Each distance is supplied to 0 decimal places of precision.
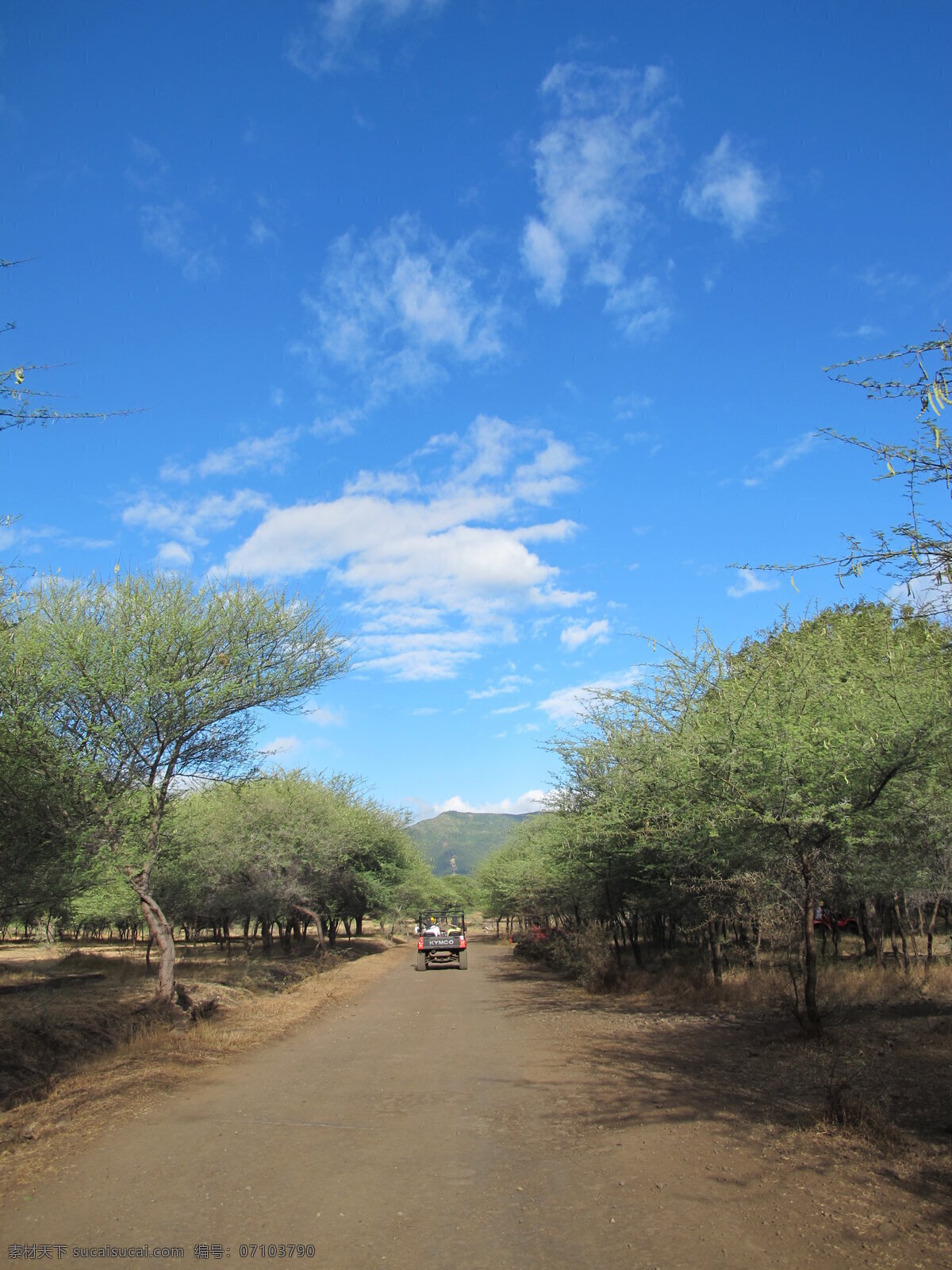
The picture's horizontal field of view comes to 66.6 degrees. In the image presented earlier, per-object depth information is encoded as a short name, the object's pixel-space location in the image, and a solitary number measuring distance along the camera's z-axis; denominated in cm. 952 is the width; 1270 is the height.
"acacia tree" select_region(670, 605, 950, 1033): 1059
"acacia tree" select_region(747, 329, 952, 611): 447
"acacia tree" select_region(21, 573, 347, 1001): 1230
